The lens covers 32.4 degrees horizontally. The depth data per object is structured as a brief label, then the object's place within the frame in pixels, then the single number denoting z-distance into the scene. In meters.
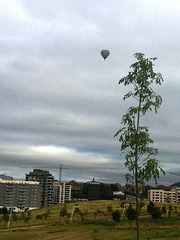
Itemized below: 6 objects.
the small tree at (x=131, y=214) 73.12
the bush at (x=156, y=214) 83.03
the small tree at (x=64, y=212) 109.57
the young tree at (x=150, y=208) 102.24
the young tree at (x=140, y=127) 19.22
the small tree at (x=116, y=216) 79.19
